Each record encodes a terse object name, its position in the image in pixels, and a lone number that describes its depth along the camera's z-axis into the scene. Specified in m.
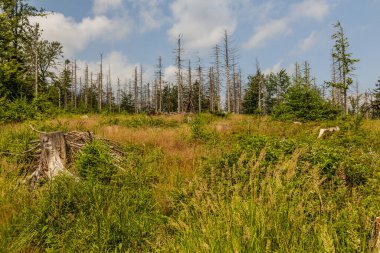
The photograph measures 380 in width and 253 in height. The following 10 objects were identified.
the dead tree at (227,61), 45.06
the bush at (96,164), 5.10
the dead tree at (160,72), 55.46
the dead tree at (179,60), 48.08
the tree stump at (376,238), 1.83
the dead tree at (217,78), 53.42
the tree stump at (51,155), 5.57
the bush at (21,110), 11.22
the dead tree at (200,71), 61.78
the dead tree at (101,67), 56.89
